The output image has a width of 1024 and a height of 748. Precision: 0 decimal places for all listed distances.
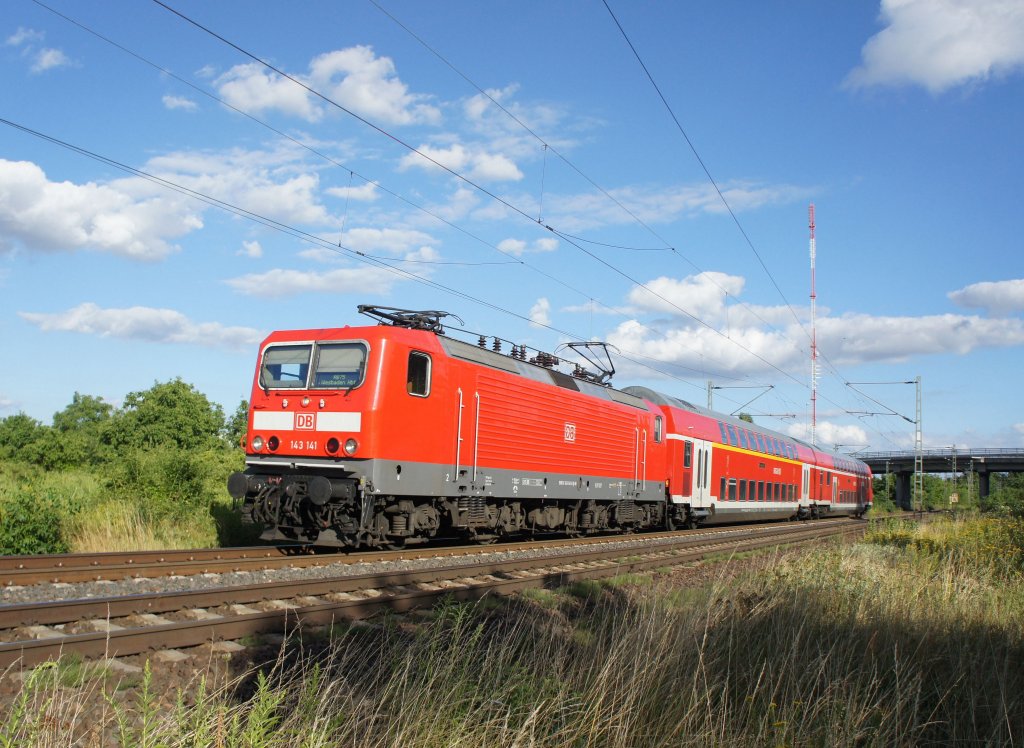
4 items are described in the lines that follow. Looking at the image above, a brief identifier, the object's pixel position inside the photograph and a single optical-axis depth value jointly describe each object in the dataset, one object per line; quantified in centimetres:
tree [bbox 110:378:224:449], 4481
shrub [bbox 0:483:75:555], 1324
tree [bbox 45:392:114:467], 3491
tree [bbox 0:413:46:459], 5712
